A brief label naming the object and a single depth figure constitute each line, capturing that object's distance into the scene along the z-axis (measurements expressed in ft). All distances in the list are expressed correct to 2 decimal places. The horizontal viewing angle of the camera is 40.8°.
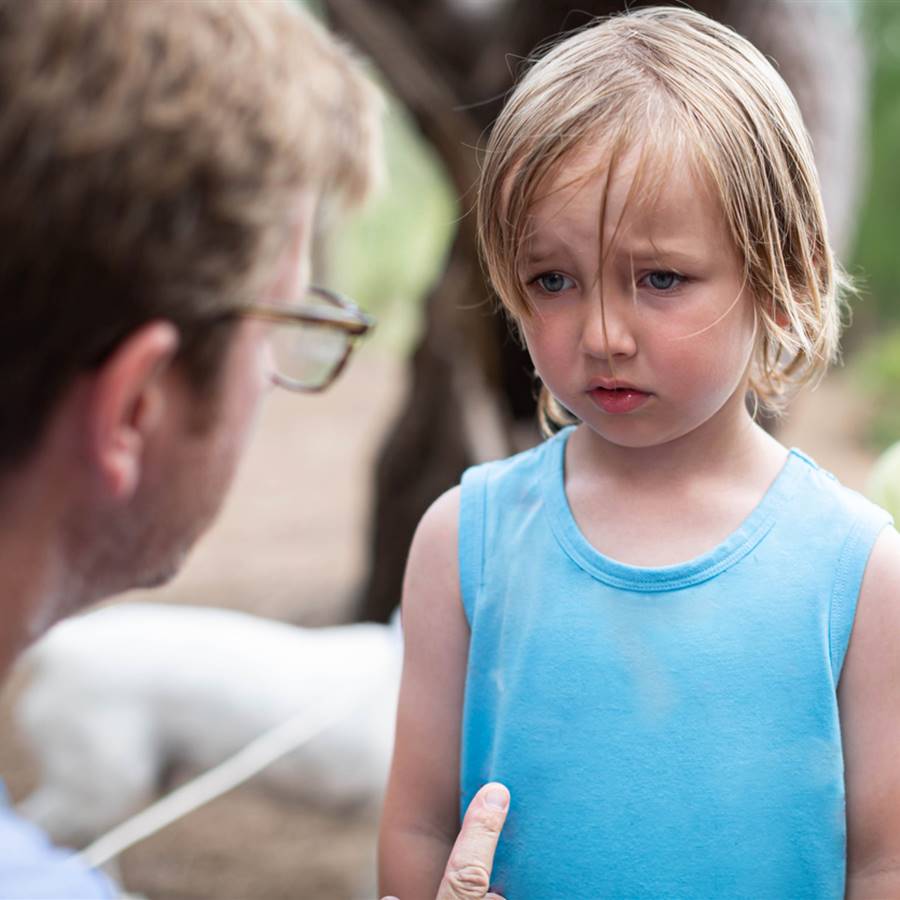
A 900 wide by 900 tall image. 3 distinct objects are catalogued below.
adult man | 3.14
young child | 3.92
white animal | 11.28
